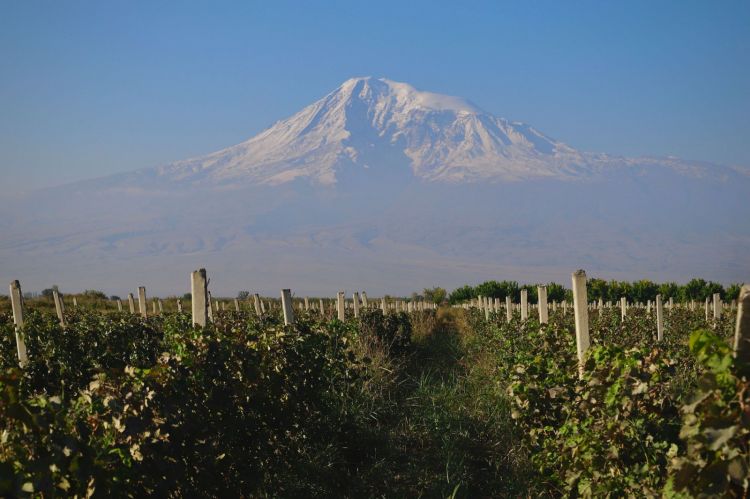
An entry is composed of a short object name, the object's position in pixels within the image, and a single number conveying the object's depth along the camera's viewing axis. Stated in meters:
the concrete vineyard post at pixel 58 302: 16.03
